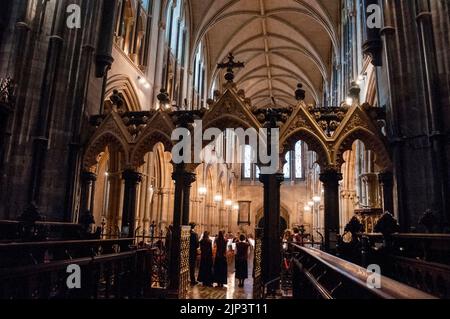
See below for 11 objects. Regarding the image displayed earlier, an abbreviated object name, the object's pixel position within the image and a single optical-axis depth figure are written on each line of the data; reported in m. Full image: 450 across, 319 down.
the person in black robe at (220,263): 8.77
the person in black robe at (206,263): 8.79
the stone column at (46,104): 7.57
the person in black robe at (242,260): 8.93
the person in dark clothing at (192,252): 8.92
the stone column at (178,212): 7.41
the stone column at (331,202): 7.57
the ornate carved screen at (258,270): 7.32
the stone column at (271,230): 7.51
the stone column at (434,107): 6.39
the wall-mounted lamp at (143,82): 14.02
